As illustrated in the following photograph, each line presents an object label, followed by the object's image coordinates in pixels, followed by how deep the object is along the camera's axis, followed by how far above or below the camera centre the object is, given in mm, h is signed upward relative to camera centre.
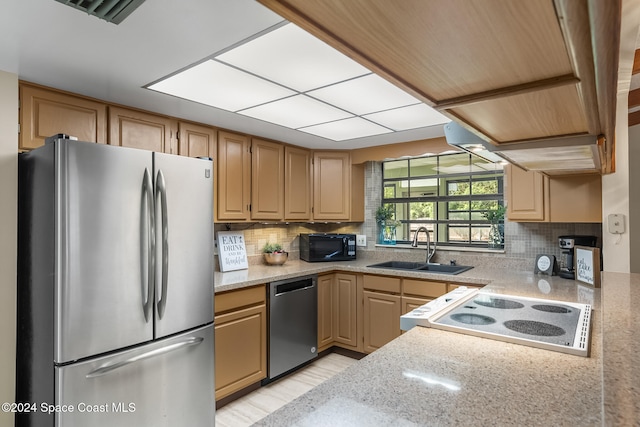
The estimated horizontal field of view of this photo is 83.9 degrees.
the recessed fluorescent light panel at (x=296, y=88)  1662 +748
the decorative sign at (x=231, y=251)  3179 -329
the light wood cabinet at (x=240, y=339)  2537 -936
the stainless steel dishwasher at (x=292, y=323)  2941 -949
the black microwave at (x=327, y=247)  3770 -349
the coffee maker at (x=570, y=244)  2570 -228
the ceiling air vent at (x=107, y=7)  1229 +741
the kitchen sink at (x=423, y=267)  3198 -513
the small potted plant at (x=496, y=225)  3234 -105
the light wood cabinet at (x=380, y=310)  3184 -877
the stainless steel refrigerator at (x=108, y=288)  1673 -375
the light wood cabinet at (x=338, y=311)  3451 -953
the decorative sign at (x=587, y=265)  2145 -327
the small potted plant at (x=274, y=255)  3467 -390
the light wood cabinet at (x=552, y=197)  2525 +123
